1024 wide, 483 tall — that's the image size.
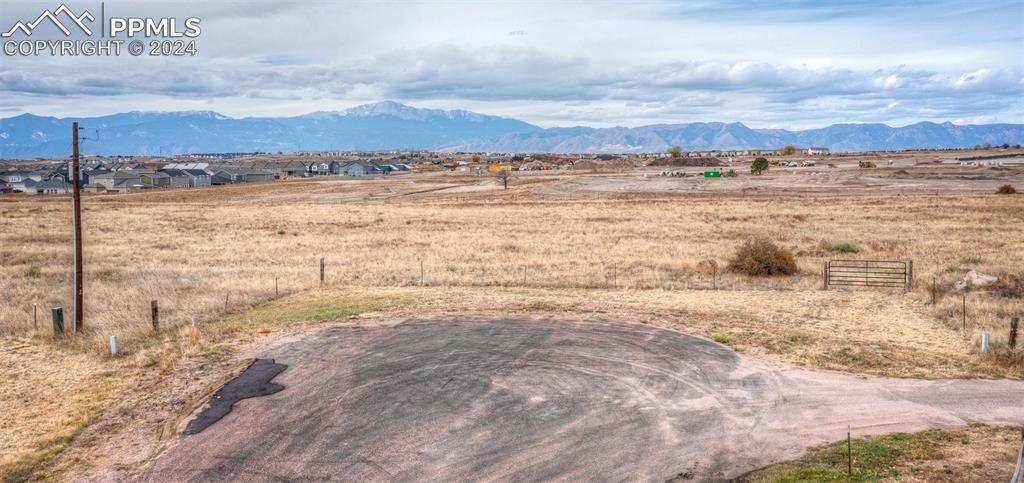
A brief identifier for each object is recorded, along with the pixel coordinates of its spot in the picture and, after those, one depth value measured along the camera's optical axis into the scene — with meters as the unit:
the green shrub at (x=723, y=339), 21.28
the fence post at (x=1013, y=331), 19.88
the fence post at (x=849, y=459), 12.52
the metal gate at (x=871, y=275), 31.83
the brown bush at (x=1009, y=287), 28.64
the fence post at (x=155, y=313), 23.91
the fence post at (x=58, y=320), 23.37
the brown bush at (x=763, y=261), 35.16
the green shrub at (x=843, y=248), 43.41
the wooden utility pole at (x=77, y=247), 23.38
